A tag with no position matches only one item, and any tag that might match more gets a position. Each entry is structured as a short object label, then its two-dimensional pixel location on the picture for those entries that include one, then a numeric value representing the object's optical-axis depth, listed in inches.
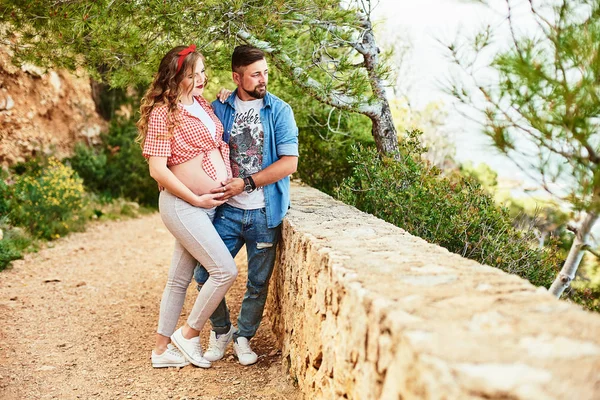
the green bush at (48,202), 290.8
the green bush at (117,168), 398.3
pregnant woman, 132.3
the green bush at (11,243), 240.8
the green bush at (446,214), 192.4
